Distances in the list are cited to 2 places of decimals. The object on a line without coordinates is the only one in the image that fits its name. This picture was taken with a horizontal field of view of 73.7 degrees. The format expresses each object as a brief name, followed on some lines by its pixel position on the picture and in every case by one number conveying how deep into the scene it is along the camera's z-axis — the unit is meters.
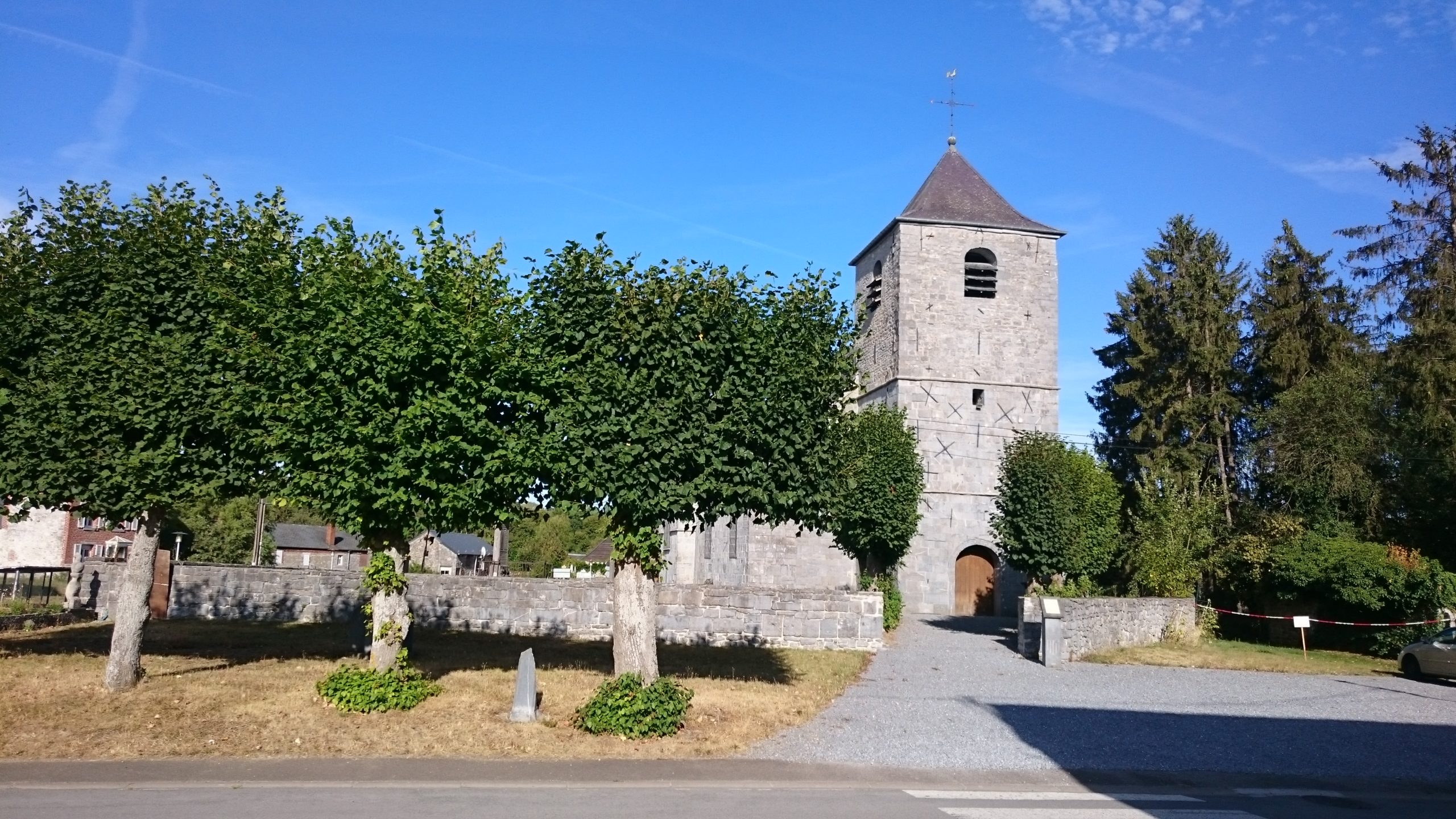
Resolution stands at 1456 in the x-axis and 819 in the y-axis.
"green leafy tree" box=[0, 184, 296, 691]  11.29
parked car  17.05
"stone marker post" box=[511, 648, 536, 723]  10.37
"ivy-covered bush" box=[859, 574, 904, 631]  24.22
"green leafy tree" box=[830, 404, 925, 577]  26.61
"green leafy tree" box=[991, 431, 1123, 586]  22.80
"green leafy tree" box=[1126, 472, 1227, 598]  23.64
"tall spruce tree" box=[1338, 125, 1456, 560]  23.06
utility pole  36.44
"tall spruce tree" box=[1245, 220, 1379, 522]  25.50
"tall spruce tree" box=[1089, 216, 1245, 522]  32.78
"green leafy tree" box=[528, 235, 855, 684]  10.71
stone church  30.77
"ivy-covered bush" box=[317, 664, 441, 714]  10.47
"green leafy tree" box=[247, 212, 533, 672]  10.47
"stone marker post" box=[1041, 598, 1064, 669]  17.83
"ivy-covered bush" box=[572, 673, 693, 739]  9.78
